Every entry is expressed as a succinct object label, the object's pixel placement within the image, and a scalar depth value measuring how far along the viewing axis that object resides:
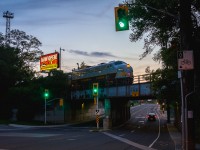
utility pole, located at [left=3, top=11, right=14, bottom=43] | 89.28
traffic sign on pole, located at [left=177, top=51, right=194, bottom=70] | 15.67
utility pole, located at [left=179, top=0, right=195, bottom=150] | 16.05
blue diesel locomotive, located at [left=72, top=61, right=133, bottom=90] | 60.46
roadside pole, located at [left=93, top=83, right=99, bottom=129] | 51.09
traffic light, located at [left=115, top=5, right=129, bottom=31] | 16.84
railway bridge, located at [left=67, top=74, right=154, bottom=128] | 56.00
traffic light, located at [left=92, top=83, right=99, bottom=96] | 51.08
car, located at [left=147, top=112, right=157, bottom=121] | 89.79
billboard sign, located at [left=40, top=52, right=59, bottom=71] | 83.38
